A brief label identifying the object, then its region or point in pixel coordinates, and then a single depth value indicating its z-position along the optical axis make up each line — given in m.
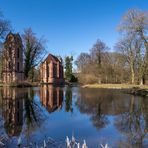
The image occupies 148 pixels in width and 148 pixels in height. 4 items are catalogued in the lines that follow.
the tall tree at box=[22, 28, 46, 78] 36.36
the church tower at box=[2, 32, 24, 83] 36.22
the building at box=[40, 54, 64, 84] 47.31
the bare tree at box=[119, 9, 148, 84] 25.52
